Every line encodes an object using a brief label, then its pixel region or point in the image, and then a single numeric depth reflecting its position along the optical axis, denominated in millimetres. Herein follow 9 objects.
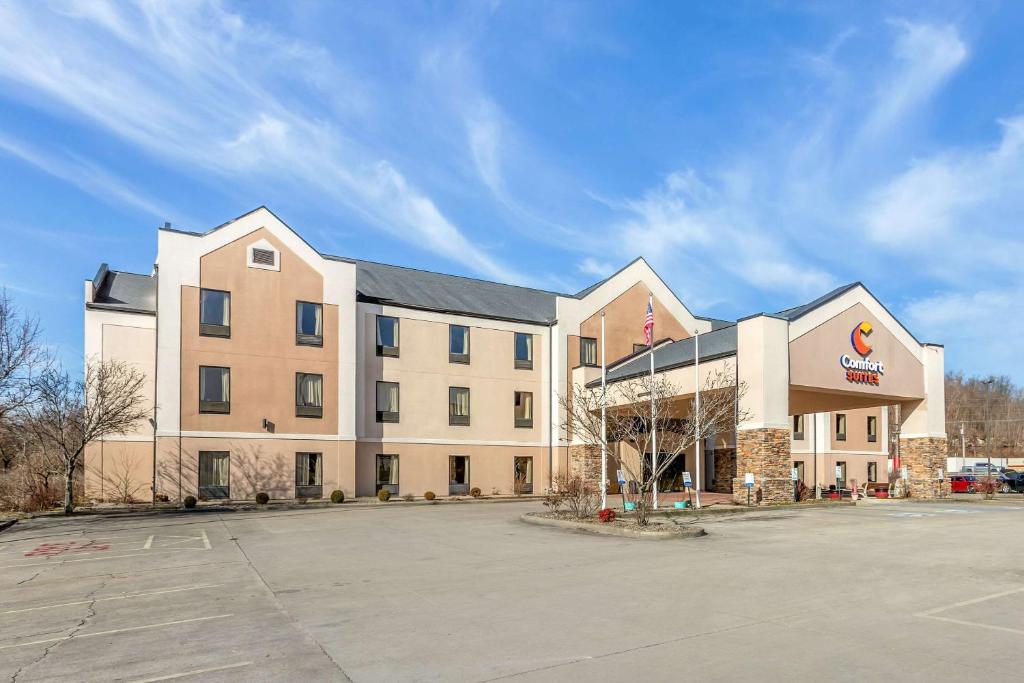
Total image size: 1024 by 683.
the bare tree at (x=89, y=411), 29141
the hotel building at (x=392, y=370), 33219
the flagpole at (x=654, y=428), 25917
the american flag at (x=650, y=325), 32056
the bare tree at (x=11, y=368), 27688
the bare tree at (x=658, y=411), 26172
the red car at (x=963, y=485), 51844
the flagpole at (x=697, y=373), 30656
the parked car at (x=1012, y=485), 50250
